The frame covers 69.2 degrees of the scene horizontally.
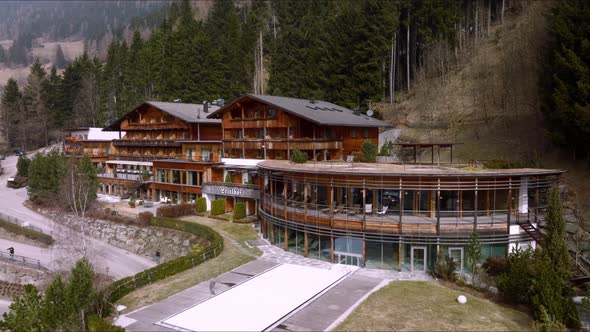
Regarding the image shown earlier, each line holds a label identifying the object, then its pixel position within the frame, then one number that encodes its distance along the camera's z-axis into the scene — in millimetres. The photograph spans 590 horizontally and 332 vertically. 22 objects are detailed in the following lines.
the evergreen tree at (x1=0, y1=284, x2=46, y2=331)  17969
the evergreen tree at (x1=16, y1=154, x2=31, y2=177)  66000
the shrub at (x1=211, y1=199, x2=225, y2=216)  39938
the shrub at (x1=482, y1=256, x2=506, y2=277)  23531
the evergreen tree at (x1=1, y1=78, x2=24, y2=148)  87812
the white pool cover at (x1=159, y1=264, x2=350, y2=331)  18500
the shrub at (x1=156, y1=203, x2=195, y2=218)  40062
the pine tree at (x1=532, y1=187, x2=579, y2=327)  18047
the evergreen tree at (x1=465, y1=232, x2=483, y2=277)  22766
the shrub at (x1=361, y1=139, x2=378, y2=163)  36969
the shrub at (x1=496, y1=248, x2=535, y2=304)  20141
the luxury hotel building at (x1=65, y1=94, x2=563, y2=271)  24625
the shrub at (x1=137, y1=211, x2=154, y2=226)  39469
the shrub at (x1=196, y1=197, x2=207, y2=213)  41750
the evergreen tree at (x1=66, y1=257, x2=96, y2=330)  18625
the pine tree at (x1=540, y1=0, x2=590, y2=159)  31000
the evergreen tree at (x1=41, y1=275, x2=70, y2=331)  18266
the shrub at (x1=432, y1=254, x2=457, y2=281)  23328
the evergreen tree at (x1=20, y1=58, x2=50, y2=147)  88750
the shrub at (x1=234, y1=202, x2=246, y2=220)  37688
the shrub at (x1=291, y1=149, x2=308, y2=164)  34156
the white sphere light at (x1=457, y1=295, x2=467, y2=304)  20359
